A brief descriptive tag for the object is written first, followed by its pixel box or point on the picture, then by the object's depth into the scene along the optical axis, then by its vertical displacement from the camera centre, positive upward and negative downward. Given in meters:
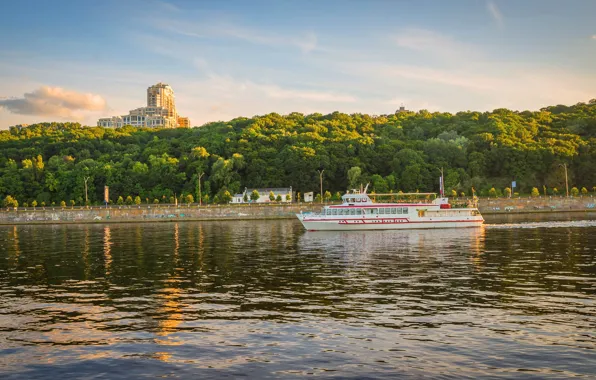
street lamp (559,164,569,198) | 131.00 +0.64
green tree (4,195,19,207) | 135.62 +0.29
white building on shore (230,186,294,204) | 139.12 +0.39
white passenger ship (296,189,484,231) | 76.44 -3.37
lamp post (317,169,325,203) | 138.75 +5.19
